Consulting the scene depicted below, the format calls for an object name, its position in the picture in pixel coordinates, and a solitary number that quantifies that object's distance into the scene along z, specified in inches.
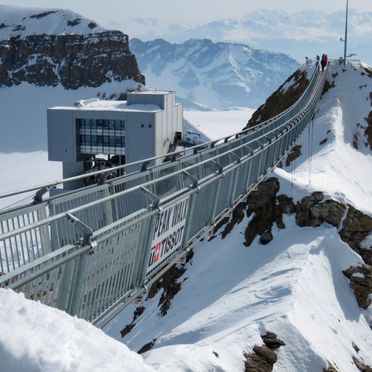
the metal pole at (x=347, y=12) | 2087.4
